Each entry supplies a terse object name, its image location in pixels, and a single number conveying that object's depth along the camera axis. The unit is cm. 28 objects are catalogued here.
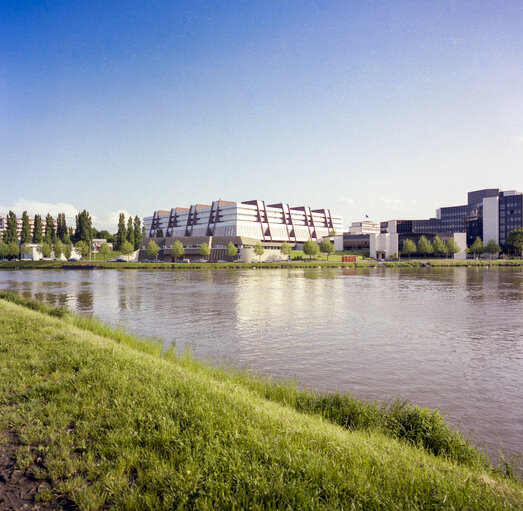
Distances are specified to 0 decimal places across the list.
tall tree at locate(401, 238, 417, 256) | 15241
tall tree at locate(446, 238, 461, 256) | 15188
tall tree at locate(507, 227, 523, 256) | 14738
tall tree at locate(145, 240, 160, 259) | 15600
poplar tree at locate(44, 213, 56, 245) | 15638
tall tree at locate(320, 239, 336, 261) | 15062
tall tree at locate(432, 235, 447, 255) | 15034
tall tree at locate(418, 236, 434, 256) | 15038
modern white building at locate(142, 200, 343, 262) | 15625
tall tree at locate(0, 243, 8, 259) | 14575
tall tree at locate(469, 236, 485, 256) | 15450
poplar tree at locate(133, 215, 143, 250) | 17468
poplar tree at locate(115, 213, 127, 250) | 16200
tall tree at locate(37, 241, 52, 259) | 14925
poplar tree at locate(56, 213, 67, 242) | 17062
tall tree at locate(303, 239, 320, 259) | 14875
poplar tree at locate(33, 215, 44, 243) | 15988
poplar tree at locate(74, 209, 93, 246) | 15865
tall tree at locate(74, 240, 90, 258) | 15012
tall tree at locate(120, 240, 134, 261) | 15300
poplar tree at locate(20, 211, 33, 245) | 15112
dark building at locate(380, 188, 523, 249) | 16575
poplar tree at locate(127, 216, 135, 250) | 16972
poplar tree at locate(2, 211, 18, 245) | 15238
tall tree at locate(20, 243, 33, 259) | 15125
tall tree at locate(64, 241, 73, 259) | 15312
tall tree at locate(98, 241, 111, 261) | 15375
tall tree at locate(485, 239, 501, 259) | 15262
